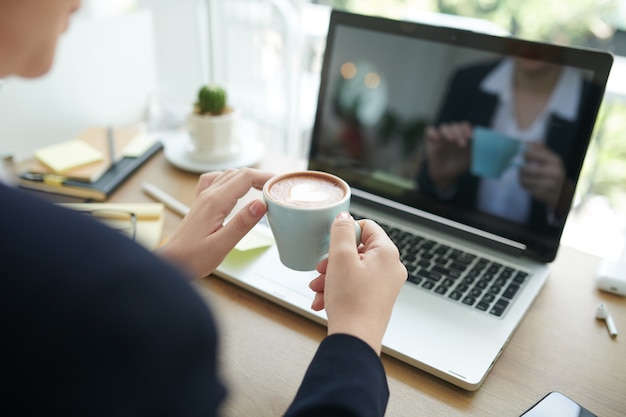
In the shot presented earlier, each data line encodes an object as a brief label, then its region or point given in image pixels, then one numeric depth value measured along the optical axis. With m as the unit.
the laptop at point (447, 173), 0.72
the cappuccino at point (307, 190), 0.62
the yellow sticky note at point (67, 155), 1.06
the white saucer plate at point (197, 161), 1.13
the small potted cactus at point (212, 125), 1.10
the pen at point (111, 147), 1.12
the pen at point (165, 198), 0.98
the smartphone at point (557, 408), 0.58
